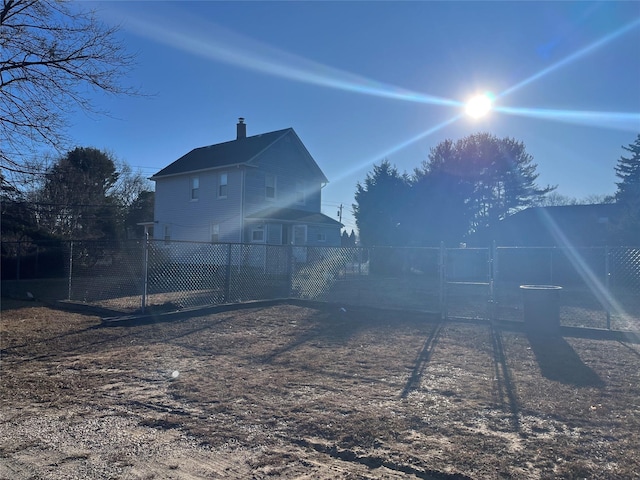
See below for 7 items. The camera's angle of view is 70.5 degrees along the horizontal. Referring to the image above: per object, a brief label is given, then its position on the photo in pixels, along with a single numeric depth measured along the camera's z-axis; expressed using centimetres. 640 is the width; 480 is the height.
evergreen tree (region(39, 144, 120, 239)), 2484
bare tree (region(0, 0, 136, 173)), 827
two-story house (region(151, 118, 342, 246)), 2292
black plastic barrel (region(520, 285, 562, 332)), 844
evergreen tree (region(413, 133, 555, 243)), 2988
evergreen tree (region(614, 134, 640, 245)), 2073
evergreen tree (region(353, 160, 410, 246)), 3138
